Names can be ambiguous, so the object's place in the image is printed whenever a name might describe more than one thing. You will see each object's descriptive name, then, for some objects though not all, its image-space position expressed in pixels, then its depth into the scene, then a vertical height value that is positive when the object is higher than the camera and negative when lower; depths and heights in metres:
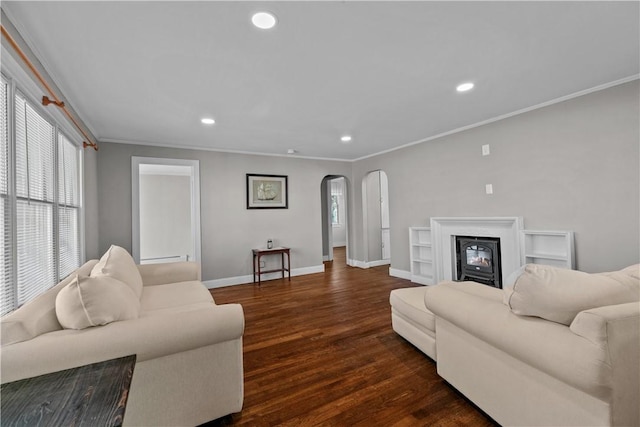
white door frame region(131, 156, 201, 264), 3.96 +0.39
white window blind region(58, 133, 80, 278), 2.37 +0.19
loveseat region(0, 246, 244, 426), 1.12 -0.56
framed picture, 4.90 +0.53
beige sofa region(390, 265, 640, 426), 1.02 -0.61
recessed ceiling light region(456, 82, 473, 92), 2.45 +1.19
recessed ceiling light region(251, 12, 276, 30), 1.52 +1.18
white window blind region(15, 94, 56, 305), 1.63 +0.19
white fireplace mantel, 3.27 -0.32
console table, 4.71 -0.68
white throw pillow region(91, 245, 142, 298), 1.88 -0.33
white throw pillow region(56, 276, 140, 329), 1.28 -0.40
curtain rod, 1.35 +0.95
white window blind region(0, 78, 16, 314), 1.43 +0.05
